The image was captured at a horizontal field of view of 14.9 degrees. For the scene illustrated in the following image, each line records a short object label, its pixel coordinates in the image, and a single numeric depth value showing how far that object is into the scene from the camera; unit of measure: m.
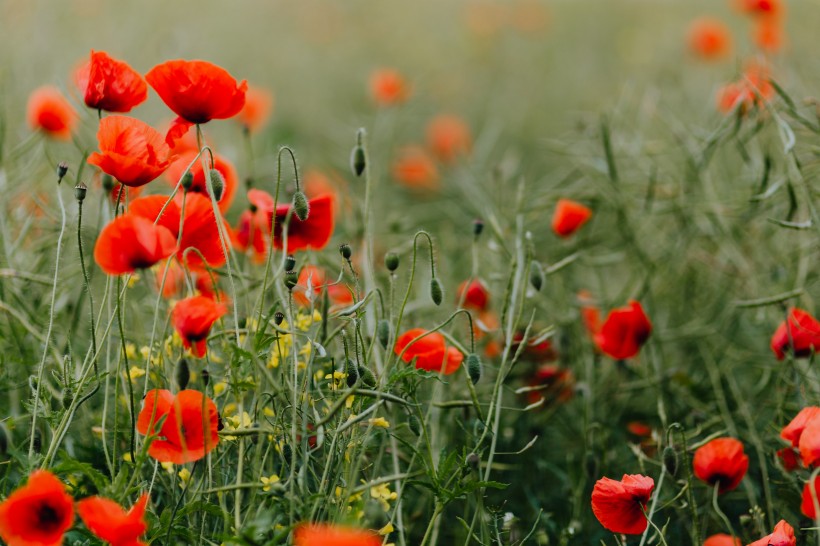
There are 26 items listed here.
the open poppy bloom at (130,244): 2.29
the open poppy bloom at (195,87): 2.36
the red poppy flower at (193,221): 2.38
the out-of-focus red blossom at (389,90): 3.72
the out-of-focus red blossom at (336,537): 2.15
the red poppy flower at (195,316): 2.31
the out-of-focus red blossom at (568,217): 2.72
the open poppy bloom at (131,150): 2.34
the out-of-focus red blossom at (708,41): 4.02
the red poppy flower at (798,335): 2.52
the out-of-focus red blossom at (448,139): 4.83
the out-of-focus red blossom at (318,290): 2.55
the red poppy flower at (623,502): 2.36
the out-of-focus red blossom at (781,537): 2.34
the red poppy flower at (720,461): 2.44
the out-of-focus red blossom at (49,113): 2.82
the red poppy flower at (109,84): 2.42
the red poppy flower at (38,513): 2.22
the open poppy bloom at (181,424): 2.32
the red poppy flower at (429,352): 2.45
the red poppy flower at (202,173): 2.50
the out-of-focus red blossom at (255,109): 3.27
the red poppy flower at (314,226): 2.47
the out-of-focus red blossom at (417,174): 4.54
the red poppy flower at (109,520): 2.22
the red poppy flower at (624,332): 2.59
